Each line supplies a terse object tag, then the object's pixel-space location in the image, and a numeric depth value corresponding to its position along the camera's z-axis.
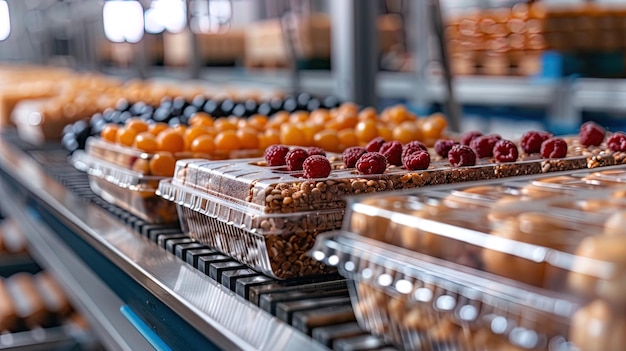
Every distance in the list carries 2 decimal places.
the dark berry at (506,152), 1.23
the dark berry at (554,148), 1.26
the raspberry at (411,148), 1.22
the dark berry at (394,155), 1.21
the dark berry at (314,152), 1.23
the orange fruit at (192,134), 1.61
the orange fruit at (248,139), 1.60
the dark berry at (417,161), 1.16
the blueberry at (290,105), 2.40
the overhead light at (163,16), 6.48
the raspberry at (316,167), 1.11
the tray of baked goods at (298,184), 1.07
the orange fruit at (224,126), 1.73
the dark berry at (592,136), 1.38
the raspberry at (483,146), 1.29
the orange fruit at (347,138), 1.62
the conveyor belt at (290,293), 0.84
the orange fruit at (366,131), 1.65
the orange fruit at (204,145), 1.56
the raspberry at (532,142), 1.33
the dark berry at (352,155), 1.20
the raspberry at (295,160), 1.19
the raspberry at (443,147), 1.31
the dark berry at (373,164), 1.13
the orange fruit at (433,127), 1.71
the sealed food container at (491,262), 0.61
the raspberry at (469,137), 1.43
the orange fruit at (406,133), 1.66
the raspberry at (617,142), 1.31
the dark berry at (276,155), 1.26
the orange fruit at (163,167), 1.56
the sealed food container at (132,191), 1.53
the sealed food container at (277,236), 1.06
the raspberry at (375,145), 1.30
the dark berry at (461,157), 1.20
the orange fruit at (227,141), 1.58
